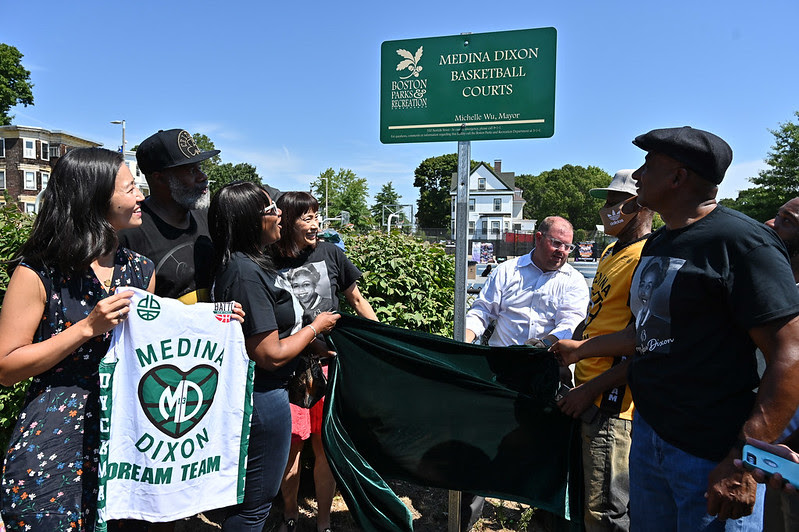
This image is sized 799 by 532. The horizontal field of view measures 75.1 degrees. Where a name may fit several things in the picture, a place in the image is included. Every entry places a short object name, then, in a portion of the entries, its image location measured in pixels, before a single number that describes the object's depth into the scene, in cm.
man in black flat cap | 174
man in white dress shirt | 365
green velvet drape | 284
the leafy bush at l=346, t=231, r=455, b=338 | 423
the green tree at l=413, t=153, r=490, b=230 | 8271
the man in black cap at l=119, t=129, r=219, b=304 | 268
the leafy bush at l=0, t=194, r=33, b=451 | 325
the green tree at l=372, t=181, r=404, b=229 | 6200
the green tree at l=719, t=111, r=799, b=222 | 4034
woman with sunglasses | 242
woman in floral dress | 191
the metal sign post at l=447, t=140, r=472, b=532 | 321
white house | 8019
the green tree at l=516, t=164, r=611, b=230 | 9344
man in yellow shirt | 269
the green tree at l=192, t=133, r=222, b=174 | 6962
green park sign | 301
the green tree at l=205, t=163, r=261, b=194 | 6956
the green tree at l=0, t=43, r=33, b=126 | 4684
